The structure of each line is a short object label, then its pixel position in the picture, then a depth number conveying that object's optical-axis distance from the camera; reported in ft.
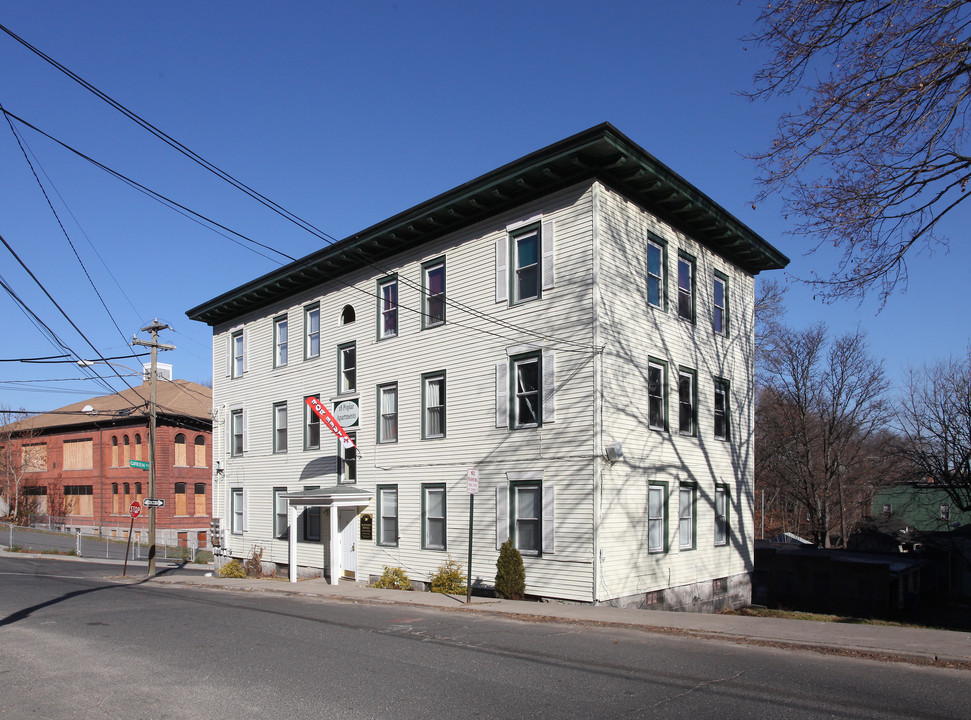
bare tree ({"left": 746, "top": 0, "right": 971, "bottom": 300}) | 32.55
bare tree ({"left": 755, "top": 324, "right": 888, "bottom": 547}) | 154.40
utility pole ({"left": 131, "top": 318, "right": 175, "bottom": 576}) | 98.43
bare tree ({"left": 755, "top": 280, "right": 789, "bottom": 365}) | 130.62
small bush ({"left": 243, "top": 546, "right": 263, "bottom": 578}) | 91.56
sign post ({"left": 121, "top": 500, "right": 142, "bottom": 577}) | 97.88
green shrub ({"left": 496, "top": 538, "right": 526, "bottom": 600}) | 59.00
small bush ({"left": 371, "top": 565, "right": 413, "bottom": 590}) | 69.67
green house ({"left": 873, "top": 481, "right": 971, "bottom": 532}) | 184.96
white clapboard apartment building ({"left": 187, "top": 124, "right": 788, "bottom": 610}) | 58.59
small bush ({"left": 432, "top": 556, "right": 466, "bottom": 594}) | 64.13
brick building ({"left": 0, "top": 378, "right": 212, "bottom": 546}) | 178.09
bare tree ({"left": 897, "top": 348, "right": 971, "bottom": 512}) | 116.88
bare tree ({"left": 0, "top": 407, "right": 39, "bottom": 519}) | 217.97
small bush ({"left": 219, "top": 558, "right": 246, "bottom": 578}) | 90.79
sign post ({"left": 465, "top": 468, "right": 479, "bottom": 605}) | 53.72
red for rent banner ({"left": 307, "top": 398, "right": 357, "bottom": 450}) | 77.78
